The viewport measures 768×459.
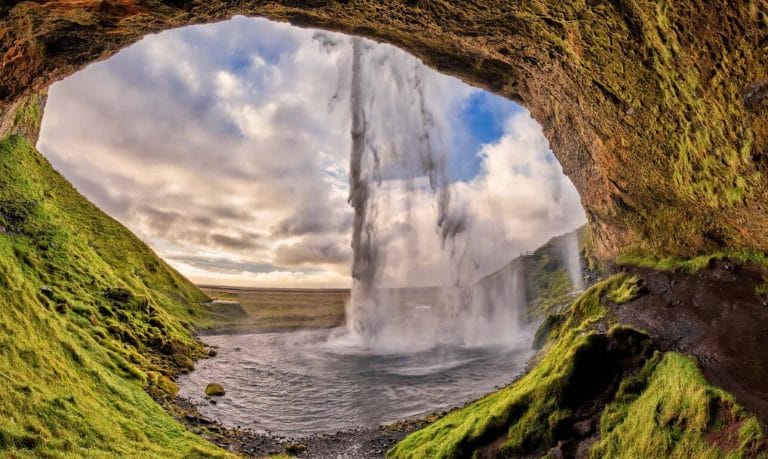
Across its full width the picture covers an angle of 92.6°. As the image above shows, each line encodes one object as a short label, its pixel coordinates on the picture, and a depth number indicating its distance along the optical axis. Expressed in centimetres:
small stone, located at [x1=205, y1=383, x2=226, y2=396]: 2228
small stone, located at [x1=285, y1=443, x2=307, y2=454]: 1593
